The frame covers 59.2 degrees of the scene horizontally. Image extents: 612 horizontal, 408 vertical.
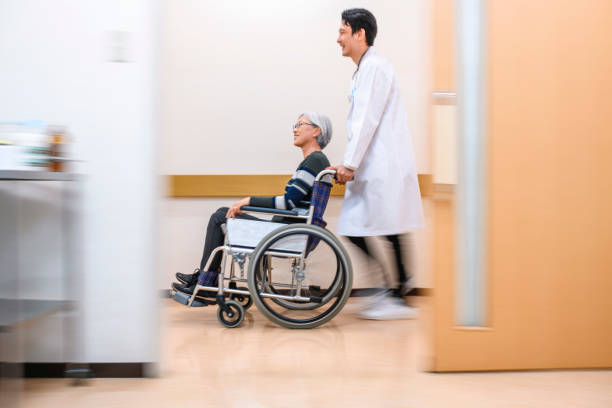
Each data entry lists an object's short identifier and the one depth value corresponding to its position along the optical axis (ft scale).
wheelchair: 8.66
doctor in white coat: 9.24
